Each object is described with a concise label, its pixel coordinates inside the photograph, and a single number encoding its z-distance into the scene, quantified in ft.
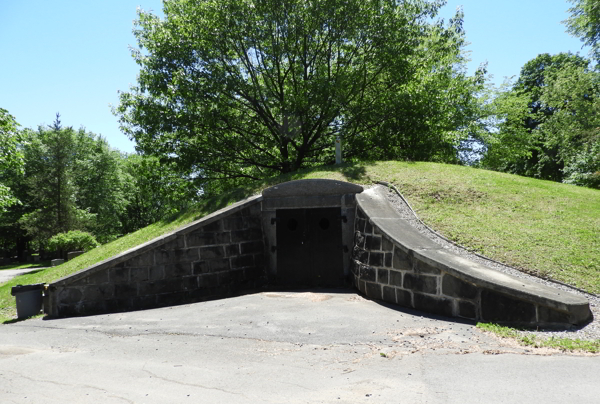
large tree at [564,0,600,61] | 78.20
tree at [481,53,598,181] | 91.76
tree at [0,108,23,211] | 61.83
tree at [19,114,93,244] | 110.73
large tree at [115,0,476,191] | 56.03
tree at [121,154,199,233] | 67.26
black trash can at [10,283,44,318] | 30.45
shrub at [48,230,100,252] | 87.20
